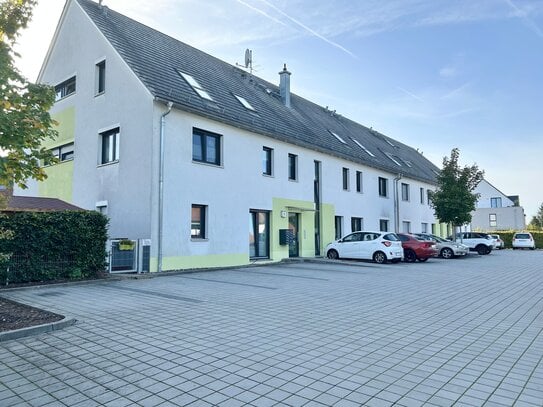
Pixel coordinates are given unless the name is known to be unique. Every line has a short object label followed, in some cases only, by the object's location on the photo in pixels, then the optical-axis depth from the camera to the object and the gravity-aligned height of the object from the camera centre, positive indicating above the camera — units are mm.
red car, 20156 -896
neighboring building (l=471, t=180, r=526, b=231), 57250 +2795
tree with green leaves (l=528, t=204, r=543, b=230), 74938 +2492
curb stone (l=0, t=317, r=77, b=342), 5555 -1402
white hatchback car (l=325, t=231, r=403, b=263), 18328 -729
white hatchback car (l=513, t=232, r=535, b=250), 35625 -906
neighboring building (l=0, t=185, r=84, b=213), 11894 +966
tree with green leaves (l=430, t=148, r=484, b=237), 27422 +2662
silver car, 23688 -1009
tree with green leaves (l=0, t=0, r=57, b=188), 5680 +1786
